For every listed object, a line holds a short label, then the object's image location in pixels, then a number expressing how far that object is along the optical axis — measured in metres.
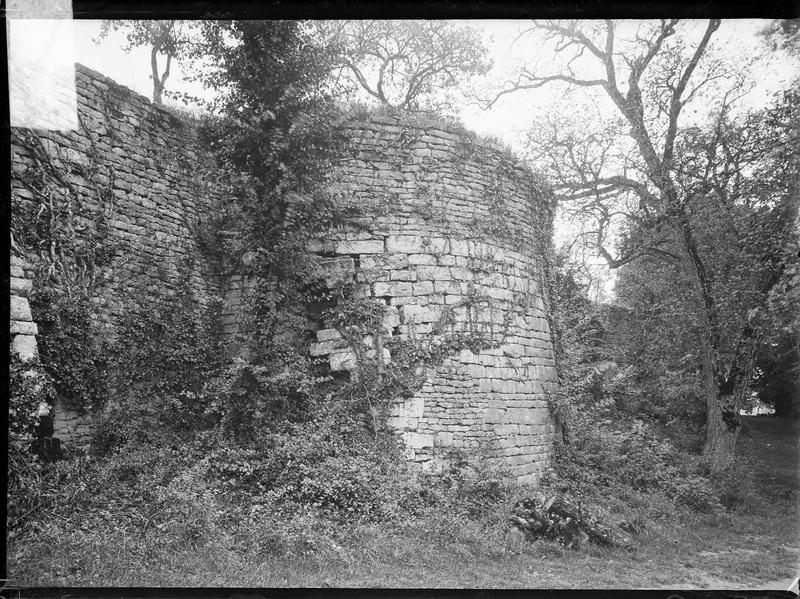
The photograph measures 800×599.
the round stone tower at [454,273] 6.26
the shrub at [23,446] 4.07
